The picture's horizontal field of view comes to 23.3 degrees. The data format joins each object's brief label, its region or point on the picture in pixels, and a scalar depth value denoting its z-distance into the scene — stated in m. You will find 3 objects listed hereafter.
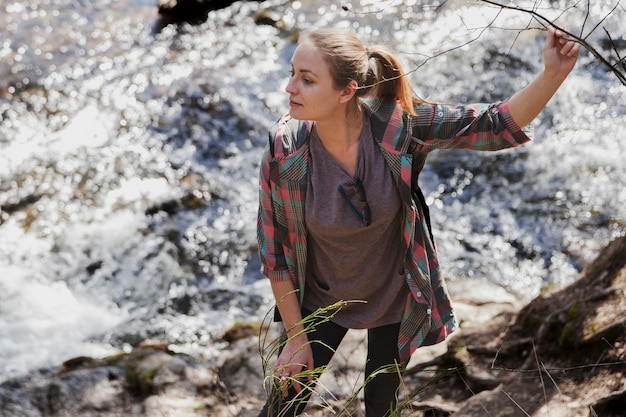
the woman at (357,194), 5.04
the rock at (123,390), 8.33
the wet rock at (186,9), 19.79
